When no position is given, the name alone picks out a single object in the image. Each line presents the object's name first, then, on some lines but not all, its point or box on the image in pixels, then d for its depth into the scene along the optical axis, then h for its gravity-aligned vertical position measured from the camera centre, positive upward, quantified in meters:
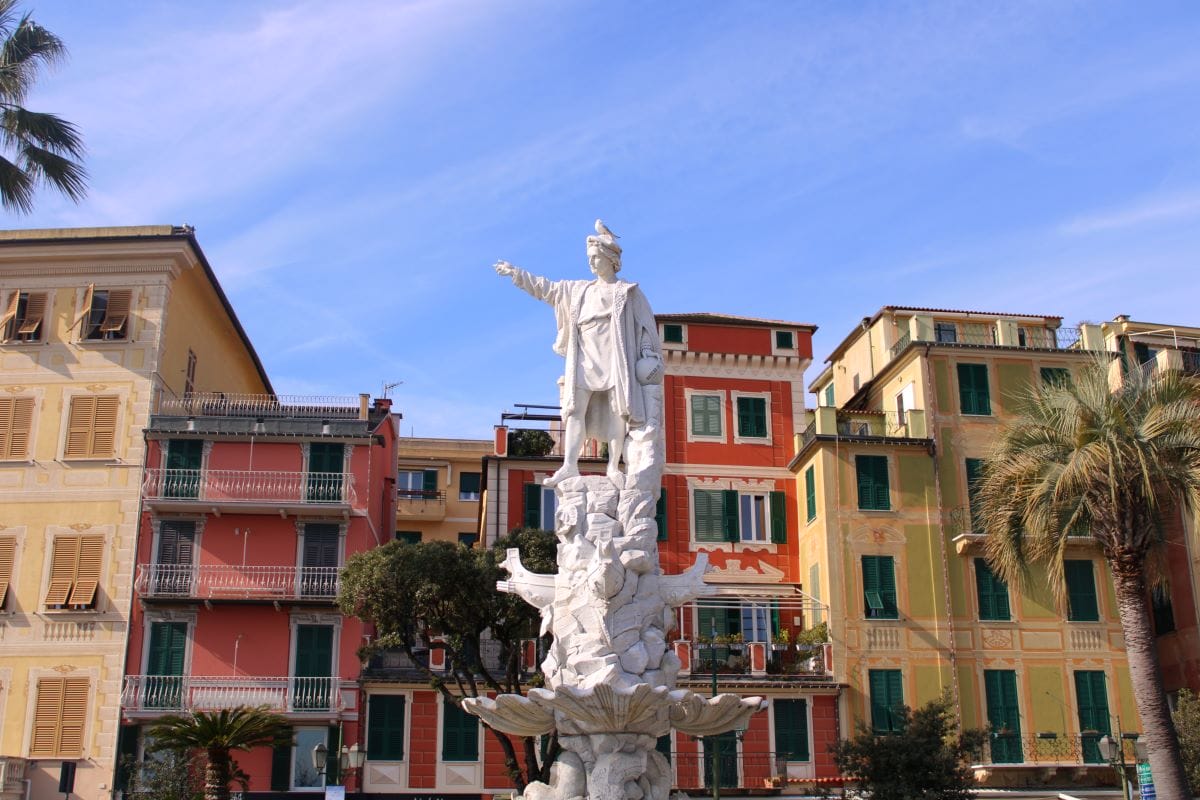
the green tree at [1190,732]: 25.97 +1.10
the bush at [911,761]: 22.00 +0.49
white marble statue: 13.72 +2.08
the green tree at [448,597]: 28.44 +3.89
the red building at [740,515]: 33.69 +7.28
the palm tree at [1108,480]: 22.31 +4.96
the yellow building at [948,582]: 34.28 +5.20
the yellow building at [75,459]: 31.77 +7.92
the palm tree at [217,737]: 24.88 +1.01
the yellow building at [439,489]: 45.53 +9.87
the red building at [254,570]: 32.19 +5.23
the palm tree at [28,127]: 22.64 +10.55
